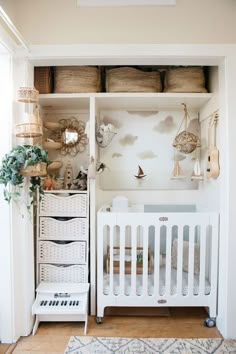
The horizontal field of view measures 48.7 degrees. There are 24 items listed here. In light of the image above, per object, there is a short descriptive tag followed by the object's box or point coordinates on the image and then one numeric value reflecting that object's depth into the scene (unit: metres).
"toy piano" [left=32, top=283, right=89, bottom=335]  2.04
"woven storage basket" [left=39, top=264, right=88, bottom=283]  2.22
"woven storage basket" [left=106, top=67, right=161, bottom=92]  2.27
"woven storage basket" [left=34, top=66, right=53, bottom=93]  2.27
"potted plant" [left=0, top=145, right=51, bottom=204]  1.76
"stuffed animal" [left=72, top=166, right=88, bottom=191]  2.37
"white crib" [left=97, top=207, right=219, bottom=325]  2.11
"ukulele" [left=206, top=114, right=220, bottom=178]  2.08
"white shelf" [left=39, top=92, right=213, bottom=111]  2.23
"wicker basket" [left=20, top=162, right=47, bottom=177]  1.80
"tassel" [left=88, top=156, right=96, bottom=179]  2.16
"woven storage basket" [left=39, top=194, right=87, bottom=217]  2.21
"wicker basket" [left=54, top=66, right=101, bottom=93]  2.25
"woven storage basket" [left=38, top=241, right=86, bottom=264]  2.21
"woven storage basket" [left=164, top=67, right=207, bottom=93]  2.26
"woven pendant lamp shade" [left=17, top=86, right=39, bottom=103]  1.81
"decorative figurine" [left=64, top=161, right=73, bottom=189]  2.41
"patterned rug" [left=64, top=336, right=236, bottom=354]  1.82
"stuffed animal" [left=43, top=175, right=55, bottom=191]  2.27
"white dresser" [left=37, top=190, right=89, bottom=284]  2.21
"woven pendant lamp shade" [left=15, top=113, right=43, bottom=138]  1.81
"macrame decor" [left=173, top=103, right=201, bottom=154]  2.42
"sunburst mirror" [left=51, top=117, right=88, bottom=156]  2.52
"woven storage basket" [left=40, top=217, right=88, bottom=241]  2.21
